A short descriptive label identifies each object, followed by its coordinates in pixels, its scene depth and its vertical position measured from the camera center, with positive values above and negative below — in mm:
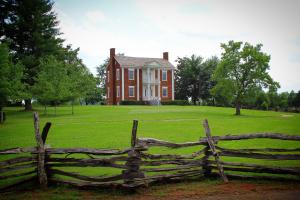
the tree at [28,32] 40312 +9403
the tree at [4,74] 28634 +2590
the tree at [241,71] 36031 +3609
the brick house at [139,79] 54844 +3989
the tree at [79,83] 37788 +2334
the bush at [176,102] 54628 -211
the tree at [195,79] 69938 +5153
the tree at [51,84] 34969 +2024
